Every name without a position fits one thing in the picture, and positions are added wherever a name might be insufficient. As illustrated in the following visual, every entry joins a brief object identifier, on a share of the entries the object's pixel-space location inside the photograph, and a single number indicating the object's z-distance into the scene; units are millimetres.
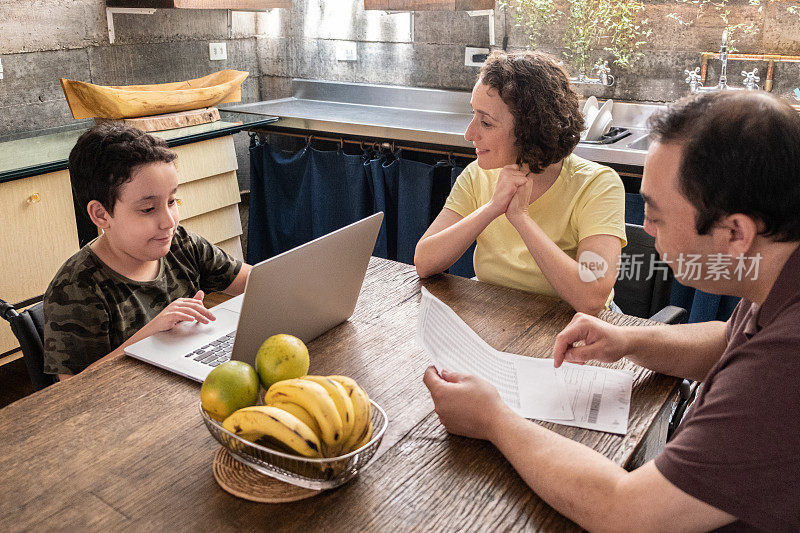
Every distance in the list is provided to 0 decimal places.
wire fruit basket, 886
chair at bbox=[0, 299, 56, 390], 1423
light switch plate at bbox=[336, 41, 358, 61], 3896
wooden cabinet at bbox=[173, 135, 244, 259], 3088
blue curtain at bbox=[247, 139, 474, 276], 3189
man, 776
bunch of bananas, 875
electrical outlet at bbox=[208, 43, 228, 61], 3859
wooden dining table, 881
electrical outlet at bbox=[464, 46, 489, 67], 3477
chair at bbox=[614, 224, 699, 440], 1812
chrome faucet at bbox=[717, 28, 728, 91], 2848
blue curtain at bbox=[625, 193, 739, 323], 2617
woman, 1682
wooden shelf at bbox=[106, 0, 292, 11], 3166
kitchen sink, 2900
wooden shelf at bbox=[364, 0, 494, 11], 3051
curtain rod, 3084
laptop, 1149
